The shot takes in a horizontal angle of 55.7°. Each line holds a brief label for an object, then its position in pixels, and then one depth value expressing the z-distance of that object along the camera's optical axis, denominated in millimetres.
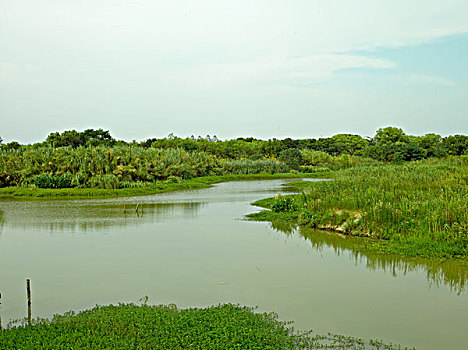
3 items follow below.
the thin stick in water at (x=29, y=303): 6842
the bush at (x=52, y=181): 30022
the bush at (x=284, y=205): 18188
